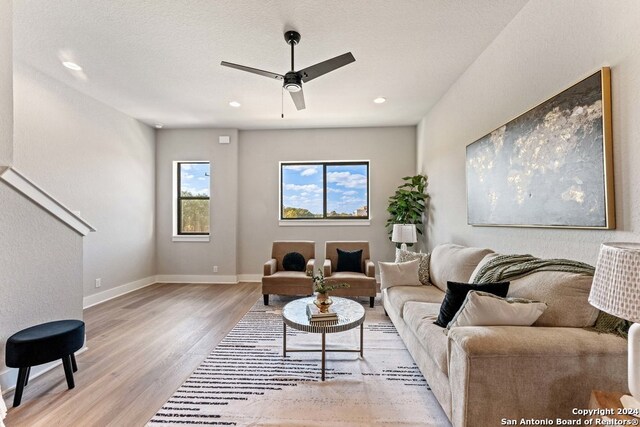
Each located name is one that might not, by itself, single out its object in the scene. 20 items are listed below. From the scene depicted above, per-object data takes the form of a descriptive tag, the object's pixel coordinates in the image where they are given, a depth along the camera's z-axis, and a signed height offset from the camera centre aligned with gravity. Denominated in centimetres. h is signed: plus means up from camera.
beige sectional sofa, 133 -72
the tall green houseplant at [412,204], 482 +16
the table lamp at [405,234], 432 -31
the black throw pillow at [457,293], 184 -53
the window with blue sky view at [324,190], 557 +45
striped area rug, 177 -125
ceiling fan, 233 +122
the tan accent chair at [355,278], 386 -88
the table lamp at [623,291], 93 -27
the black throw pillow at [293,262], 441 -75
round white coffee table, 214 -84
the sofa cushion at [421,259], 334 -57
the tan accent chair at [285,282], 396 -94
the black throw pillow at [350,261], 431 -72
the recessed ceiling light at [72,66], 315 +166
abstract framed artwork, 162 +34
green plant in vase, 246 -71
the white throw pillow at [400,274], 327 -69
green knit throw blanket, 144 -38
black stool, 189 -91
